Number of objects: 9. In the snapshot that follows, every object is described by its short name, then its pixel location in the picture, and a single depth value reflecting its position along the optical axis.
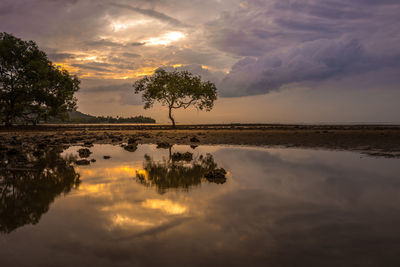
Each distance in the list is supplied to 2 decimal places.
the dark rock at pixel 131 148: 14.42
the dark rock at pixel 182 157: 10.59
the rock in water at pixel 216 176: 6.53
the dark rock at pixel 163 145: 17.03
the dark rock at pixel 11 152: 11.95
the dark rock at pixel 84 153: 11.34
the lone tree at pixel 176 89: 52.38
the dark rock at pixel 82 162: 8.98
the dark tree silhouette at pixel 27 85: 41.62
